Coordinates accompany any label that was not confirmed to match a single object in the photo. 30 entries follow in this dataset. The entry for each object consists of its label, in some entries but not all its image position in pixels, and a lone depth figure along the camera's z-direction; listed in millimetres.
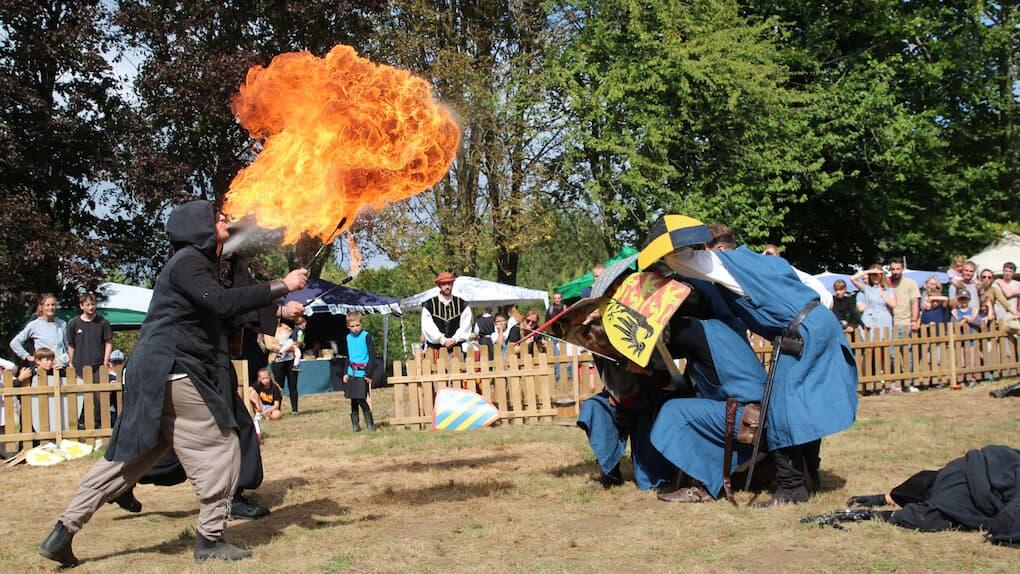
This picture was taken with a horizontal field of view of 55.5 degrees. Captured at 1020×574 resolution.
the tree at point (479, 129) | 24031
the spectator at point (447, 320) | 11477
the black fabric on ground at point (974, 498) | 5281
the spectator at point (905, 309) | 15078
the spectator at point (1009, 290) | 15477
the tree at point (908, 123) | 27375
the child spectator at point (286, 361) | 16359
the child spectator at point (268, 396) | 14633
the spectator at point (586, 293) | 7380
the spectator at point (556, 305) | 14863
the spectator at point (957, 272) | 16266
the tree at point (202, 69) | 19703
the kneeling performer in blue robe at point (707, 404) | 6613
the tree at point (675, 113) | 23906
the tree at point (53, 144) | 18906
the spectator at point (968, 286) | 16141
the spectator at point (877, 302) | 15305
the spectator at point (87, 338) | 12742
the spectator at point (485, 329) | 17781
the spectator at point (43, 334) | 12586
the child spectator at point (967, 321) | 15688
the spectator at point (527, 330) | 15548
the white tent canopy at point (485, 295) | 23219
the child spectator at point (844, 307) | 15435
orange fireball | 6613
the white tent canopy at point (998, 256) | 25250
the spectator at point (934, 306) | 15859
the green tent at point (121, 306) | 20000
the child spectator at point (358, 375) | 12398
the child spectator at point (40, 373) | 11438
